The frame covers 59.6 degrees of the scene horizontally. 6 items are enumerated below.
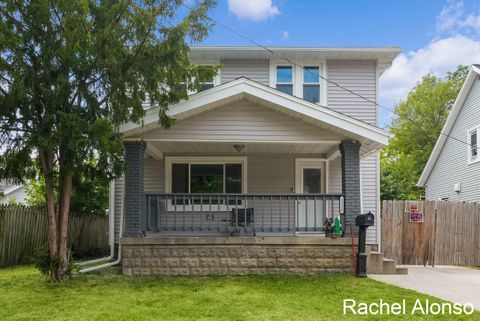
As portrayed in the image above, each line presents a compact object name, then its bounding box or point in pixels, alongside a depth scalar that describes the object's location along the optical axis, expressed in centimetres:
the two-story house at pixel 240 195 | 870
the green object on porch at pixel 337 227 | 912
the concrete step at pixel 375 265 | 921
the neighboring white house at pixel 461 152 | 1603
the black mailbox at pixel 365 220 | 843
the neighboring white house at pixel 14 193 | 2662
